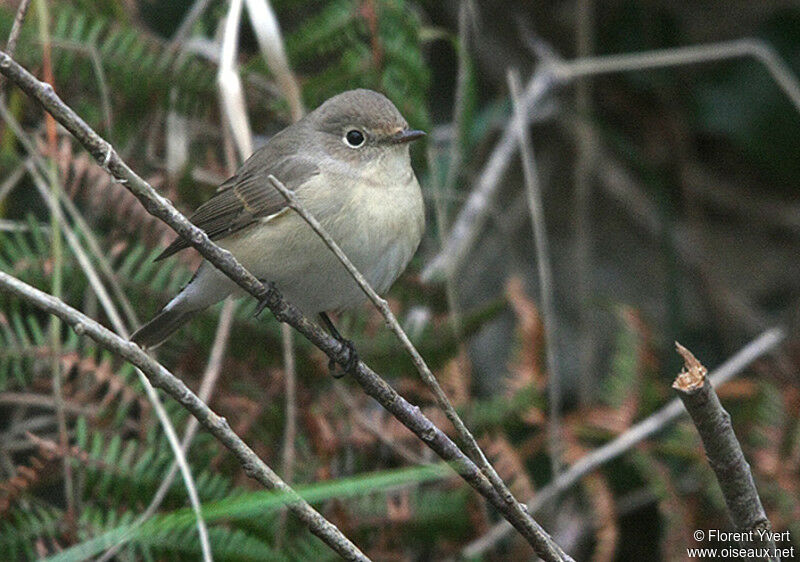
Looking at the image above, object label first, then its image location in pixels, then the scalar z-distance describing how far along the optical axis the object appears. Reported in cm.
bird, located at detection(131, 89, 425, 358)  607
